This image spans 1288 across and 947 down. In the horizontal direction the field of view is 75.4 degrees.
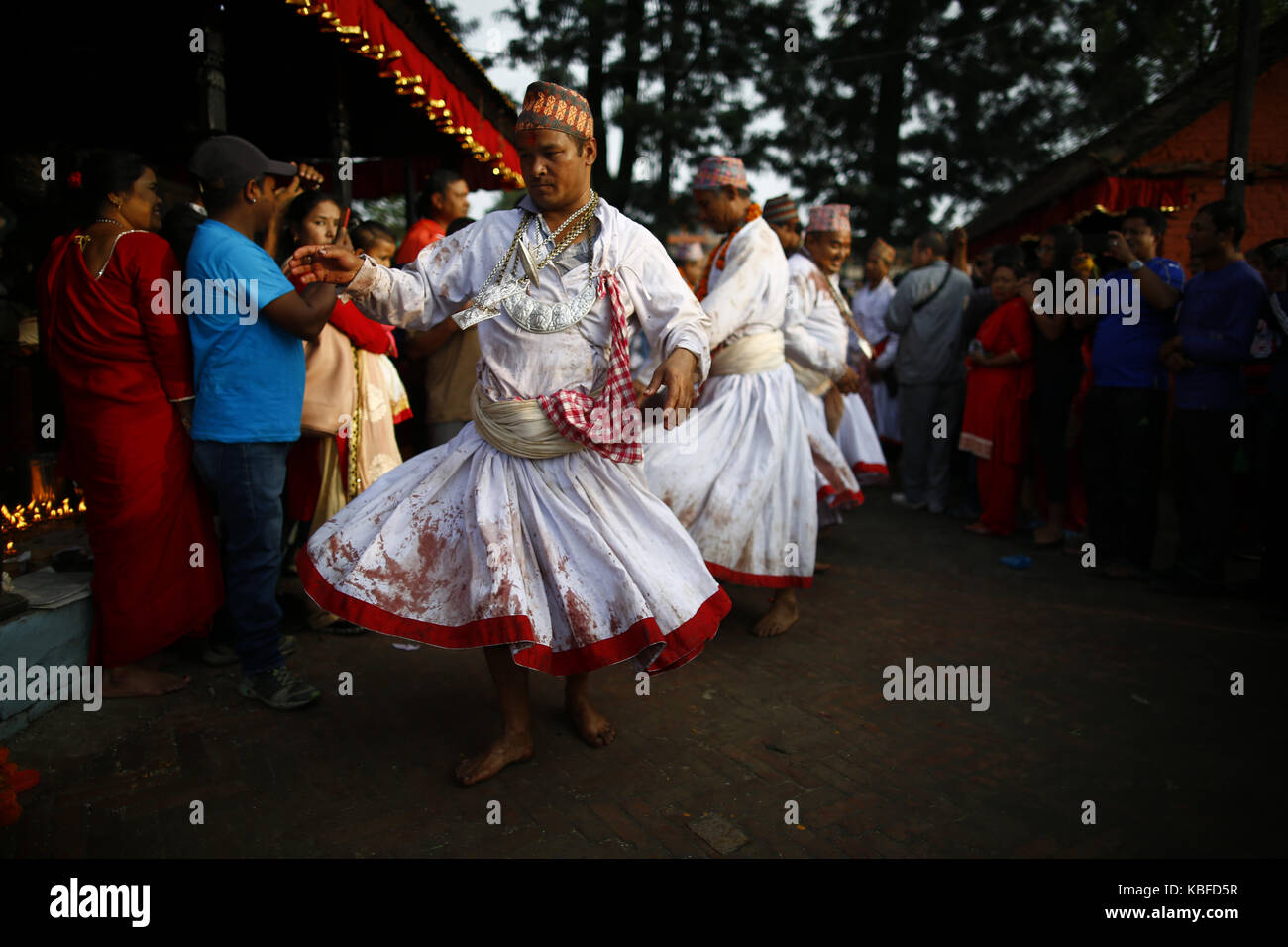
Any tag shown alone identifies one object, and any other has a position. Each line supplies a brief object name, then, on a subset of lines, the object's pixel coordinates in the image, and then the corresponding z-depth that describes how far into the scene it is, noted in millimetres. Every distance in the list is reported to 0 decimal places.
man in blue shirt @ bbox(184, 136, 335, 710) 3199
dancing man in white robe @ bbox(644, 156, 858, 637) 4316
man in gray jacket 7906
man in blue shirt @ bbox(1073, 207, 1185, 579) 5574
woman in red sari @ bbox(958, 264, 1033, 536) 6789
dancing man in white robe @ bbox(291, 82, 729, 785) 2686
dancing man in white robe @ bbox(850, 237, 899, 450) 9305
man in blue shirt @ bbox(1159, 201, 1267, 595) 5105
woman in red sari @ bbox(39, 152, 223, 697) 3262
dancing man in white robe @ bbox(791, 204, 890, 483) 5012
